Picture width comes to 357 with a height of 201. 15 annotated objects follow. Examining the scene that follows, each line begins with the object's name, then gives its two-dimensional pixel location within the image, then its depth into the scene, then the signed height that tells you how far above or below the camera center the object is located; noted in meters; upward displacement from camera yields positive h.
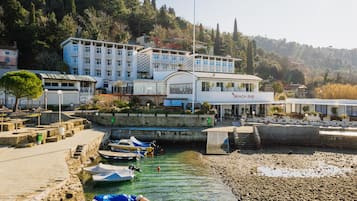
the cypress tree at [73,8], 68.68 +23.39
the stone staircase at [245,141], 25.61 -4.22
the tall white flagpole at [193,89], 32.06 +1.15
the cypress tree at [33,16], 56.49 +17.30
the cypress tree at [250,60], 85.12 +12.40
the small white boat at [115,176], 15.84 -4.80
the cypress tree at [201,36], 93.11 +21.97
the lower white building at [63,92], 37.41 +0.81
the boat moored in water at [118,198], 11.08 -4.24
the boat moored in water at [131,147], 23.78 -4.48
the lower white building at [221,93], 34.31 +0.76
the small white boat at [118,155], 21.66 -4.78
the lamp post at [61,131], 21.88 -2.79
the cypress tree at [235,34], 114.44 +28.07
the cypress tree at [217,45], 90.50 +18.46
